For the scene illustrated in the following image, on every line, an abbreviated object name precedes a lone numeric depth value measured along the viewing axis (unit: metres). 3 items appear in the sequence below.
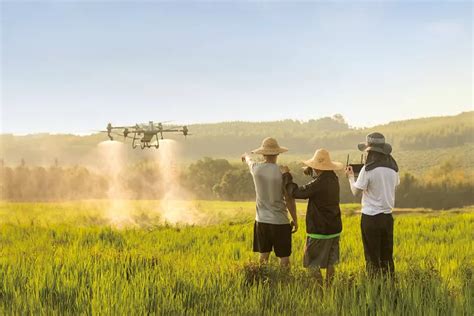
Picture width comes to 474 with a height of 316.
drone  25.86
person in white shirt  8.96
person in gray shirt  8.98
